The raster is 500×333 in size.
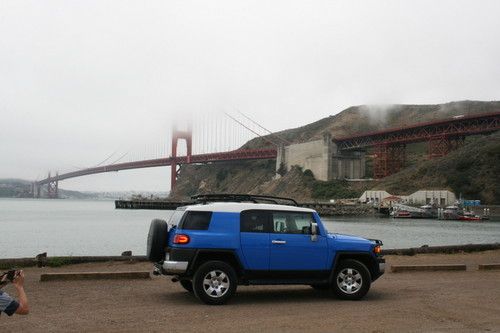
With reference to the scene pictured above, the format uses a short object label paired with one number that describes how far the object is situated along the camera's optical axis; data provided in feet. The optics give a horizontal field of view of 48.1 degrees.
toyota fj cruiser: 29.01
